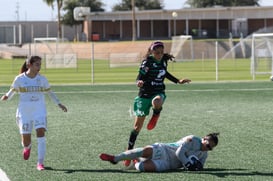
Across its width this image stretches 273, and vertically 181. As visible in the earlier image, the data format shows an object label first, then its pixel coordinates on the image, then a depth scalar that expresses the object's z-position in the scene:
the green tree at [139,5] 110.62
